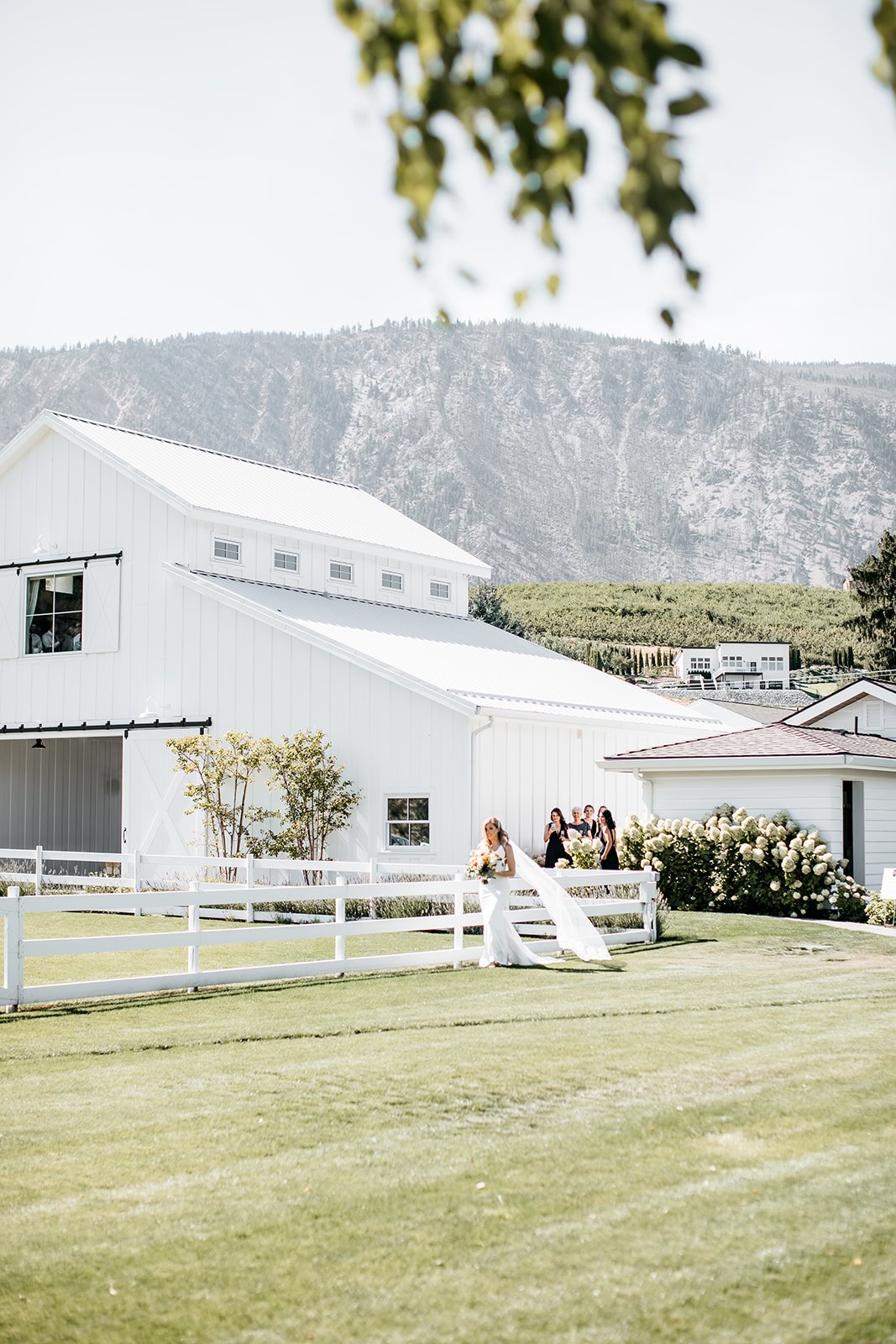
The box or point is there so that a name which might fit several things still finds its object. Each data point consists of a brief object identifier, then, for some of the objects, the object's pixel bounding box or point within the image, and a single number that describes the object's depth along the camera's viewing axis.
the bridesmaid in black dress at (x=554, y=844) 22.70
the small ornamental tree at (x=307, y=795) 24.42
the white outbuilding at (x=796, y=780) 22.83
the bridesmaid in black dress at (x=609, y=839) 21.42
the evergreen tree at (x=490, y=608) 69.62
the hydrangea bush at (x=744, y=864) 22.03
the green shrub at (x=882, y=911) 21.50
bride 16.31
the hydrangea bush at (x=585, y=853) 22.72
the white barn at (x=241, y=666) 24.53
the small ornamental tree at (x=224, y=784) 25.22
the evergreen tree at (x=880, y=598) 65.50
